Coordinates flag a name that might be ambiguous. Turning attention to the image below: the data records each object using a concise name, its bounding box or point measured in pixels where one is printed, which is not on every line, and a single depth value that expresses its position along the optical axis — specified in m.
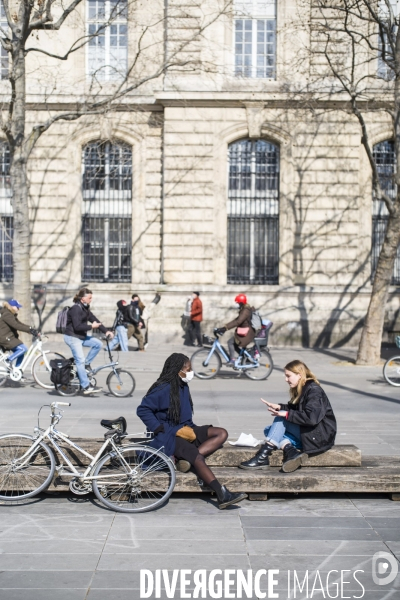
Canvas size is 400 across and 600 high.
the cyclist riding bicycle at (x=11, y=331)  14.73
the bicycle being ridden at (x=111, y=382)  13.98
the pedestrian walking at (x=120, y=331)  18.83
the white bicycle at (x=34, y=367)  14.75
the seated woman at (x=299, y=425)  7.67
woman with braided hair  7.40
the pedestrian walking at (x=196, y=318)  21.94
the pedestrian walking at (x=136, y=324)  21.08
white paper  8.12
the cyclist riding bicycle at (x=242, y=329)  16.36
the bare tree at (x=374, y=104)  17.75
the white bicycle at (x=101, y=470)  7.18
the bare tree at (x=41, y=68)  17.42
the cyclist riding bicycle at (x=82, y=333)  13.65
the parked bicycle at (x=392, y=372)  15.90
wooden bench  7.42
